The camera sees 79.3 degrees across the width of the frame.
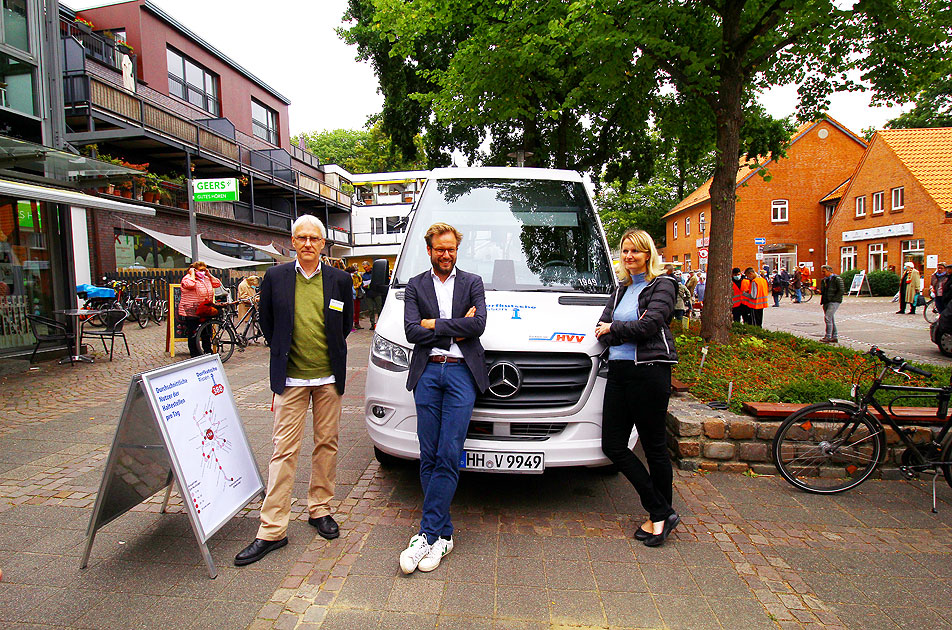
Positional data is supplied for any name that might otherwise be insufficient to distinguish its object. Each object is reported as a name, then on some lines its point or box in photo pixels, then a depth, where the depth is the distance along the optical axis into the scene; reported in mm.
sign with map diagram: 3125
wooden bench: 4539
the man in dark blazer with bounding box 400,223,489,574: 3326
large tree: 7426
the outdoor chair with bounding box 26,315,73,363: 9766
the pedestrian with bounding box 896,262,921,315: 20172
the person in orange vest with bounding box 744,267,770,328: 14570
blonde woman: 3490
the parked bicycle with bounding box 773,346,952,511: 4293
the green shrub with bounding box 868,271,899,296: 28833
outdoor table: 9948
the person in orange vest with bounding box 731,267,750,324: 14727
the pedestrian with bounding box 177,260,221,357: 10640
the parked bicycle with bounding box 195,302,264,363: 11016
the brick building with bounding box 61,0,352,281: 18875
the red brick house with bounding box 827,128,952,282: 28359
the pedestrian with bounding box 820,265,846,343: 12602
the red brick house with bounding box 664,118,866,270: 41125
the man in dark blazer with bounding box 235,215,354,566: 3422
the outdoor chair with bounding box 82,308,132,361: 10680
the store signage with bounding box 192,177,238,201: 11758
